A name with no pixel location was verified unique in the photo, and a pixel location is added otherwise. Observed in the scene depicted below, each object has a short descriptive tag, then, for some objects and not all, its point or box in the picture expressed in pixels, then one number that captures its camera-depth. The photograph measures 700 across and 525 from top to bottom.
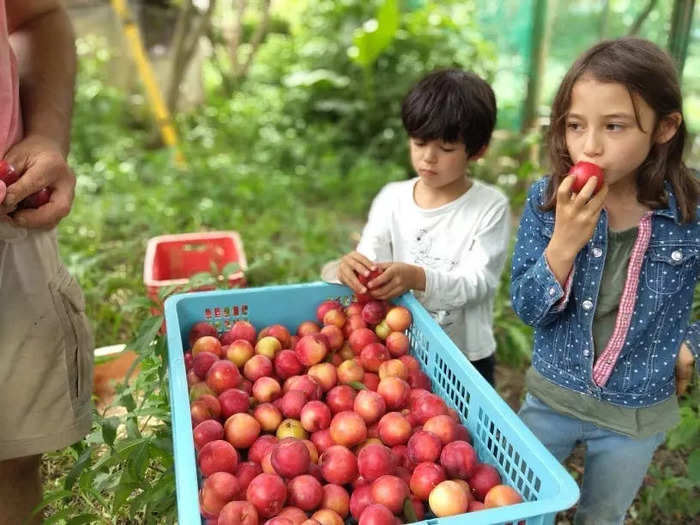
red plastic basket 3.25
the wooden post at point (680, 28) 3.26
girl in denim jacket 1.37
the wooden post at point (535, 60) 5.65
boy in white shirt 1.89
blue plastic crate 1.02
